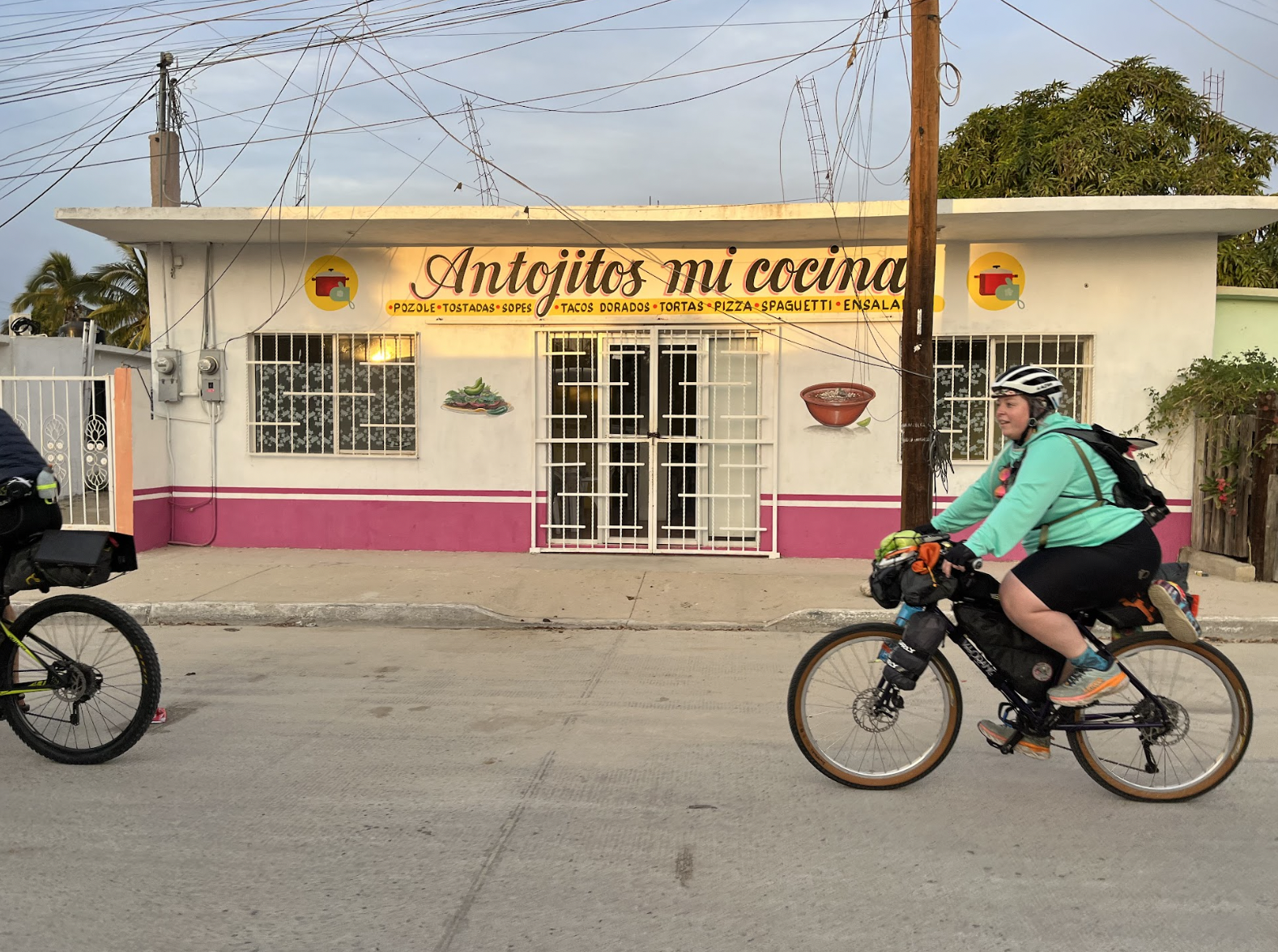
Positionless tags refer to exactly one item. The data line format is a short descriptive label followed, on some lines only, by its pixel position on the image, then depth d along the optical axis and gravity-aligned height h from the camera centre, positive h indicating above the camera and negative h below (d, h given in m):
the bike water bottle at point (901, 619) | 3.90 -0.70
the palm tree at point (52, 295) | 29.53 +4.25
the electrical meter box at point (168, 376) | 10.81 +0.66
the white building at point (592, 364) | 10.12 +0.80
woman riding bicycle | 3.72 -0.38
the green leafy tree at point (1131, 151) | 17.59 +5.42
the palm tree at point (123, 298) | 26.98 +3.78
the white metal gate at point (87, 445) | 10.23 -0.10
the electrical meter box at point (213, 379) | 10.84 +0.63
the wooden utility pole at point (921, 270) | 7.75 +1.35
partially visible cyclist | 4.32 -0.25
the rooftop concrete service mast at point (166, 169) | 11.38 +3.11
